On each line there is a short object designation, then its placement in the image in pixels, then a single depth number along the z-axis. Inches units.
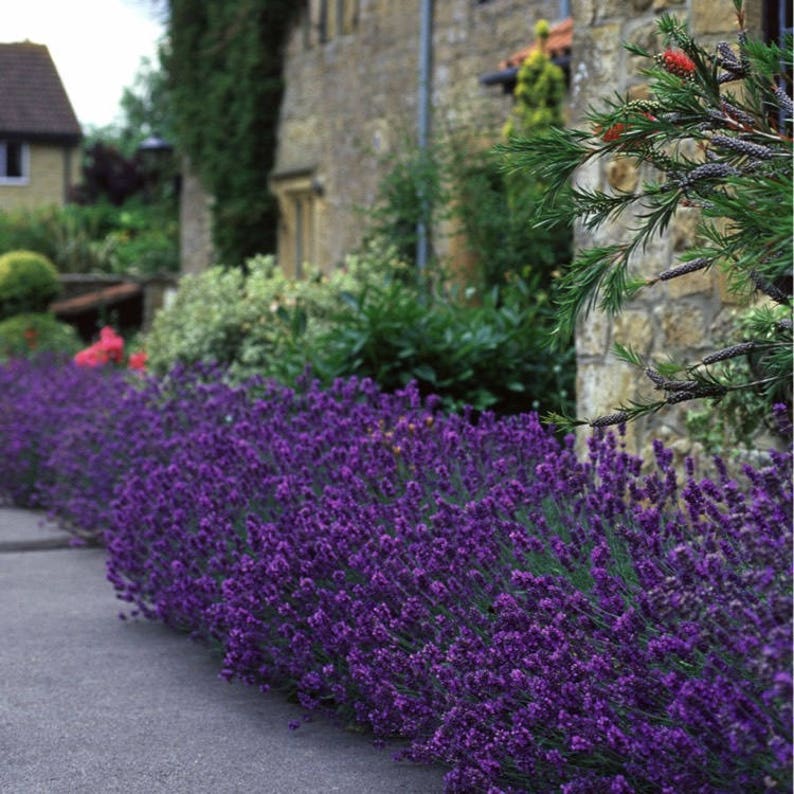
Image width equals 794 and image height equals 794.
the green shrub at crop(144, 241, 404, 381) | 411.5
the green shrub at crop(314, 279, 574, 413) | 339.6
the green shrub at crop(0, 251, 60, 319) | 806.5
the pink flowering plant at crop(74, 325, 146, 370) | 537.6
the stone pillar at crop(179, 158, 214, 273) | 809.5
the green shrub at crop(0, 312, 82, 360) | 712.4
